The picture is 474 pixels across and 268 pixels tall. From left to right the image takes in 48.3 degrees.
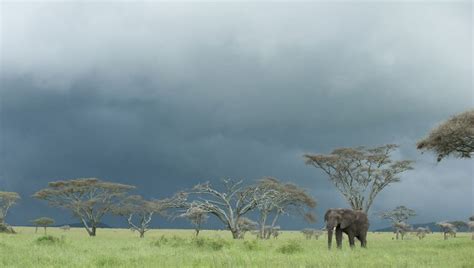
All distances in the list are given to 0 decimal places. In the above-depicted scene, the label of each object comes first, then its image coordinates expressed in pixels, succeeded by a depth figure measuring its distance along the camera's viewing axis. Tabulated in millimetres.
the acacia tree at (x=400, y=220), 89356
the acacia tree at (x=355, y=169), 56188
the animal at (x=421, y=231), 89050
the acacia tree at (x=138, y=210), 76062
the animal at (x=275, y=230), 85400
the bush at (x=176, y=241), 24481
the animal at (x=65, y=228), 124575
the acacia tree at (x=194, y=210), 45475
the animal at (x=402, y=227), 89062
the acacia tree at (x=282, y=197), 56594
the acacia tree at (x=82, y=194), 68938
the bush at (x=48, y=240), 26406
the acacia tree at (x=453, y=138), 29020
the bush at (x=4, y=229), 65025
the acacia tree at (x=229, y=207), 47438
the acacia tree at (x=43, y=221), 102312
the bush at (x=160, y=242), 26250
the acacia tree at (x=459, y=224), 93869
